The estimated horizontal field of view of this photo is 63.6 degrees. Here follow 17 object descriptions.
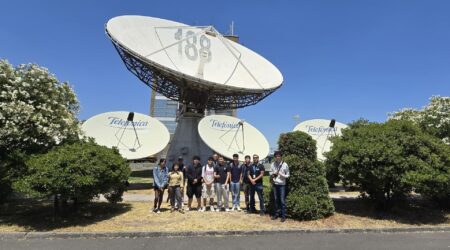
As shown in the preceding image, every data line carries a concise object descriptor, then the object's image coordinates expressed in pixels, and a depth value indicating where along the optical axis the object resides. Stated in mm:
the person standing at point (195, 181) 11828
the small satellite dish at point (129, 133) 20719
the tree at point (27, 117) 10312
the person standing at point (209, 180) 12031
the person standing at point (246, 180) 11844
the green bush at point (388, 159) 10617
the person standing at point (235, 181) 12031
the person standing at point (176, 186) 11648
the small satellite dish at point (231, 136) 22500
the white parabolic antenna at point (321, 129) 24188
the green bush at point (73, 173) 9375
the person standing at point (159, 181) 11633
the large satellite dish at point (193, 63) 23016
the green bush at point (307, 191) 10305
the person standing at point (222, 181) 12000
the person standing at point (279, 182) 10406
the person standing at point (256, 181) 11320
